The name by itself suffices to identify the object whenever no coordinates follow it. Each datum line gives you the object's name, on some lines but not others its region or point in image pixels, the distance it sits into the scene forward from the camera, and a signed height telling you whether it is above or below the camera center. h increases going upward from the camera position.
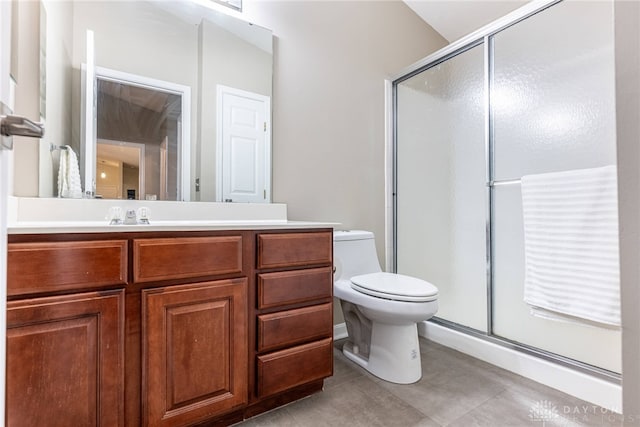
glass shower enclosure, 1.55 +0.38
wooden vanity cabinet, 0.84 -0.36
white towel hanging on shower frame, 1.33 -0.13
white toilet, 1.44 -0.47
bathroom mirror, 1.29 +0.54
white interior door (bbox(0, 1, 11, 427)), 0.47 +0.07
